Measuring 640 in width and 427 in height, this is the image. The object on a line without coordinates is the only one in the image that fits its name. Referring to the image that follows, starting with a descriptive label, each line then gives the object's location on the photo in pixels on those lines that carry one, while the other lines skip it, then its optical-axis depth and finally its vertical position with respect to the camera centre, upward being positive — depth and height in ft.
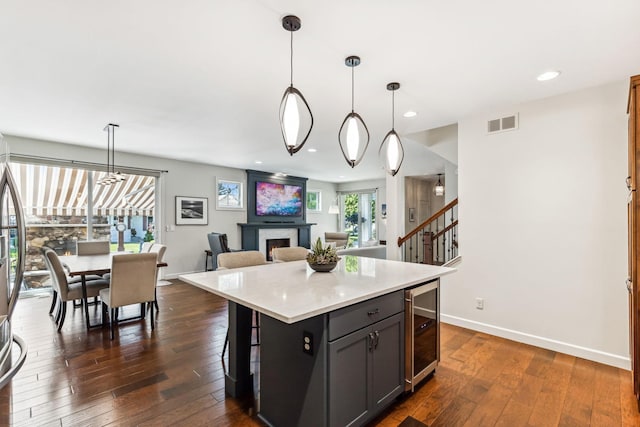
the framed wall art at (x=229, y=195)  22.93 +1.59
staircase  14.62 -1.63
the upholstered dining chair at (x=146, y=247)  15.73 -1.71
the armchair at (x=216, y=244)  18.69 -1.85
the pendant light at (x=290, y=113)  5.94 +2.00
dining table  10.64 -1.94
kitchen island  5.01 -2.39
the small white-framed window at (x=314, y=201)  31.74 +1.44
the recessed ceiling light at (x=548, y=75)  8.15 +3.79
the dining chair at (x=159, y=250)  13.30 -1.60
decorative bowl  7.59 -1.31
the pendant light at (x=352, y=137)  7.10 +1.82
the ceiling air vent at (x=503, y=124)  10.45 +3.18
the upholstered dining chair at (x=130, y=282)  10.46 -2.40
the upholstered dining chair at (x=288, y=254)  10.76 -1.43
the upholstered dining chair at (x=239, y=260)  8.94 -1.39
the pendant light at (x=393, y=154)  8.23 +1.67
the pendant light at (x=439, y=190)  23.49 +1.86
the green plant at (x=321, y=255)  7.61 -1.04
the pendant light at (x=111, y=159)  13.46 +3.29
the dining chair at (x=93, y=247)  15.28 -1.63
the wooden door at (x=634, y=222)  6.42 -0.19
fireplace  26.30 -2.55
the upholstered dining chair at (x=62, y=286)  10.93 -2.69
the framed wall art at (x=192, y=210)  20.79 +0.35
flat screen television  25.32 +1.35
